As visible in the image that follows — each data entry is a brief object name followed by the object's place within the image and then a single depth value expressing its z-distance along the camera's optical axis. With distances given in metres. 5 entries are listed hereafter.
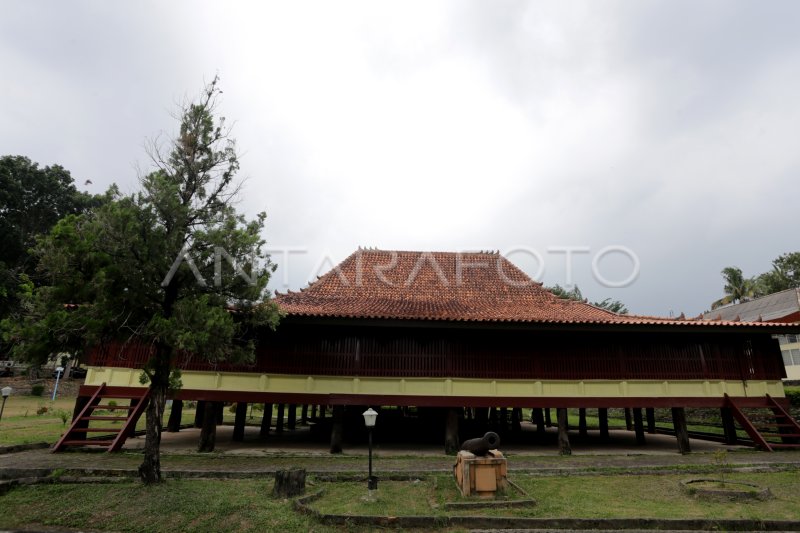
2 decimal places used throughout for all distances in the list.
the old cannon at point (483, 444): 8.32
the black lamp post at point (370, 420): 8.36
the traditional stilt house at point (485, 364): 12.58
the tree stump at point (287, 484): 8.34
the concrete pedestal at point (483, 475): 8.30
